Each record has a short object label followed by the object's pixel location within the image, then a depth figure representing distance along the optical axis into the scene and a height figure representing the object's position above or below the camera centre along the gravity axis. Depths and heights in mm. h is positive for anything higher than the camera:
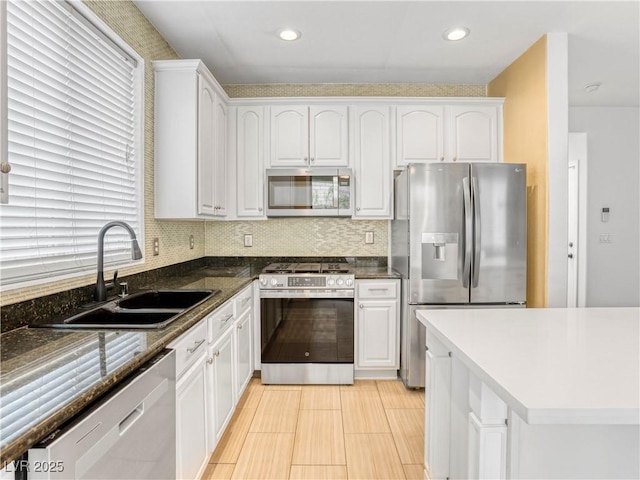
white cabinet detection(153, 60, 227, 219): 2461 +680
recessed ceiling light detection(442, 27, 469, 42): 2553 +1464
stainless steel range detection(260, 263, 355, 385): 2879 -701
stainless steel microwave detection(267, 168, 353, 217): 3150 +403
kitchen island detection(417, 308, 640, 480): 808 -358
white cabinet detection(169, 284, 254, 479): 1482 -722
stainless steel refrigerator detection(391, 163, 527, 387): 2697 +34
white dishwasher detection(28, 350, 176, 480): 755 -503
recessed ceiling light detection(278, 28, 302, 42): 2550 +1454
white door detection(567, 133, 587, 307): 4227 +197
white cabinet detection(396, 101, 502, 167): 3260 +952
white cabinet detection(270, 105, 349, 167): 3250 +939
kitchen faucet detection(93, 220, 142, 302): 1606 -83
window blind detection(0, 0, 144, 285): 1393 +453
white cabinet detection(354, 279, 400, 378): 2971 -701
